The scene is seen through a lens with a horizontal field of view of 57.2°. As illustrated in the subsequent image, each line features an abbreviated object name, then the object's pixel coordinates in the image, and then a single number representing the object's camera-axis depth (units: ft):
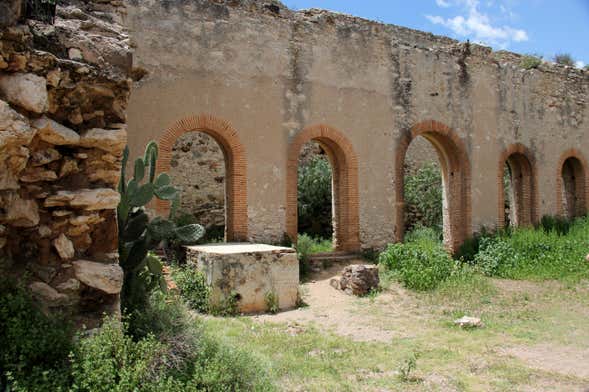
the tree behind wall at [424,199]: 57.98
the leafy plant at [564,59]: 73.26
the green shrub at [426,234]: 50.04
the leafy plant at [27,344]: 10.09
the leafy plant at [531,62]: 55.06
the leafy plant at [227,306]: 27.09
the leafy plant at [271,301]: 28.37
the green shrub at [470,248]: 45.39
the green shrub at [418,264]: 34.63
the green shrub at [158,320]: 13.76
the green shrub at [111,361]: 10.39
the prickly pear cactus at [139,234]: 16.25
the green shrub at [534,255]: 39.04
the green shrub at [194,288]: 27.25
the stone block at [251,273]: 27.48
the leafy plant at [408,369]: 17.44
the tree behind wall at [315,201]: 53.62
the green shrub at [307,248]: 36.99
